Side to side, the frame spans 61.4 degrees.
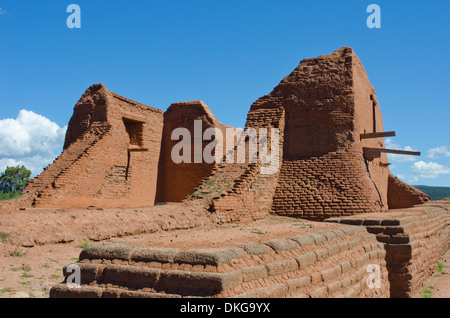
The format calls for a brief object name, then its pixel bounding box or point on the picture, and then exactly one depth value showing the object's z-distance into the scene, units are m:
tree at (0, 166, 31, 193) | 24.64
